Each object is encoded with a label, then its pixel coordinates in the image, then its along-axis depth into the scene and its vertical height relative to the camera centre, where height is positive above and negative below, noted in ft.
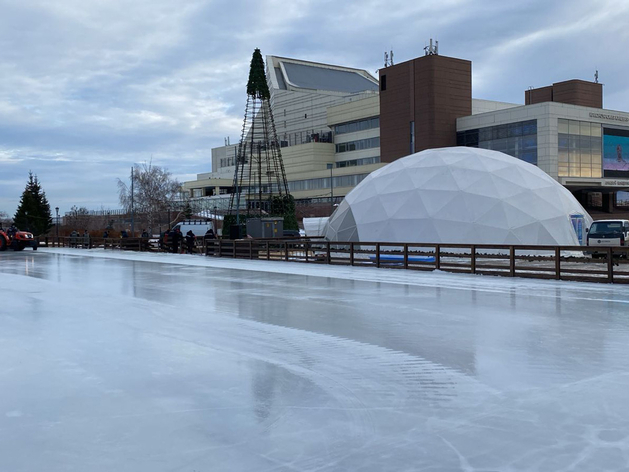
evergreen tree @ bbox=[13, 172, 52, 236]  240.94 +9.54
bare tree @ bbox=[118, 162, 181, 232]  279.49 +19.63
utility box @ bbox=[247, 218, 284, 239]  129.59 +1.12
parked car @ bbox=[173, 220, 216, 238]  211.61 +2.63
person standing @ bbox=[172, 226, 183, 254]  123.75 -0.75
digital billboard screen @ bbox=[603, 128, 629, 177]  234.17 +29.10
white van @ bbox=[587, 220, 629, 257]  87.40 -0.42
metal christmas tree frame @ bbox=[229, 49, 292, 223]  151.12 +35.67
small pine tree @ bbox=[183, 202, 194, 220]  270.05 +9.06
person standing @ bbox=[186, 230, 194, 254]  119.34 -1.31
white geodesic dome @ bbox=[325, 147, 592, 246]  90.33 +4.09
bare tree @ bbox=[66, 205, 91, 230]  283.79 +7.65
